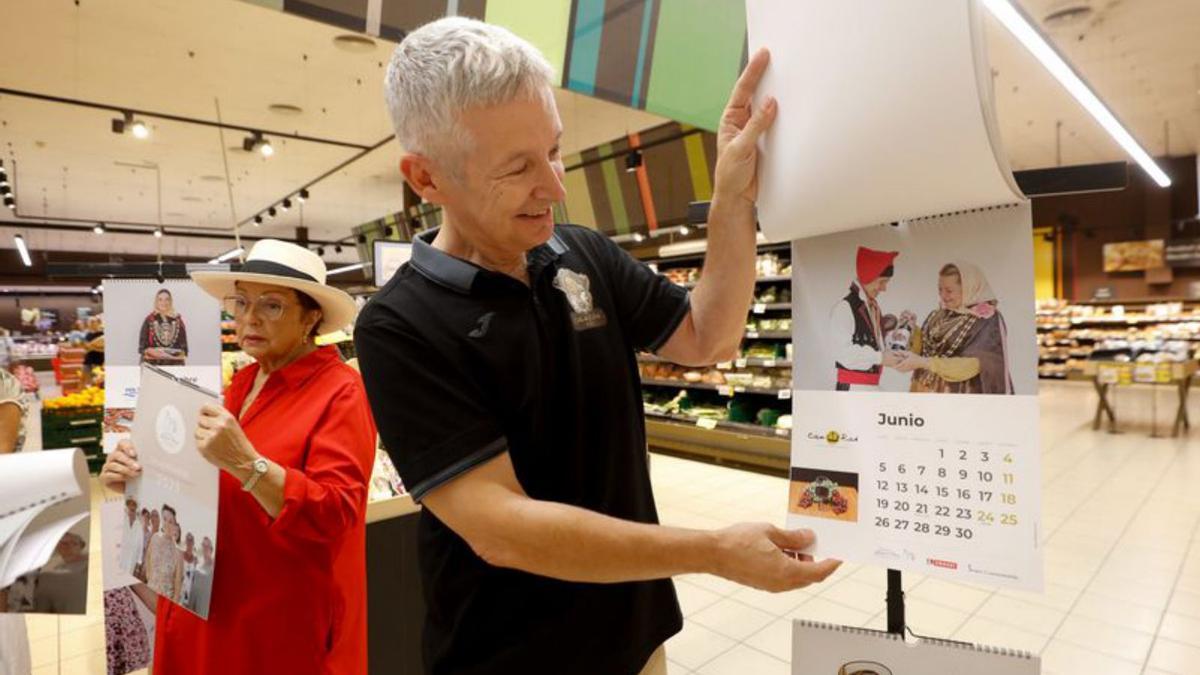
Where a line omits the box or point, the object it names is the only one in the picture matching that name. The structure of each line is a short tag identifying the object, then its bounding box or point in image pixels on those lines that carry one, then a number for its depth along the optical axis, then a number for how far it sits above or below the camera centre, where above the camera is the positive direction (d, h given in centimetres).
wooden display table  817 -50
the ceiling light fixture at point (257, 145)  865 +260
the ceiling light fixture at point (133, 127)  759 +244
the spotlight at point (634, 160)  773 +207
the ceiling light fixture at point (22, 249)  1809 +267
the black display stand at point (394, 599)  272 -106
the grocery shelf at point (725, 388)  710 -54
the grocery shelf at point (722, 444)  683 -115
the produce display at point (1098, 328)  1447 +21
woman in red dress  163 -40
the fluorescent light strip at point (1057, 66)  474 +223
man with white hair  90 -6
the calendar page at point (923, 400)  92 -9
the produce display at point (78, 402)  724 -63
